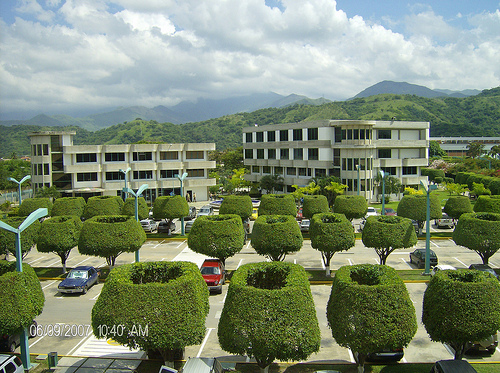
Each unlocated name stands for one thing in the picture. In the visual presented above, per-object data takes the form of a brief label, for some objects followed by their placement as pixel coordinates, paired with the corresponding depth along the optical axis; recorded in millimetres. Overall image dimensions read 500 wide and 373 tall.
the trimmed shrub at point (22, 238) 26406
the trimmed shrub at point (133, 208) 39656
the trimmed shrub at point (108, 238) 25531
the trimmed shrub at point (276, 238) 25516
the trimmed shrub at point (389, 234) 25969
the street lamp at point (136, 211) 27922
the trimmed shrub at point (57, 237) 27031
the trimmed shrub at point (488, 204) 36219
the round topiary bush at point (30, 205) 41531
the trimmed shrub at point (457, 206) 39250
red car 23953
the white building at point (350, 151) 57531
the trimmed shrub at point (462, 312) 14398
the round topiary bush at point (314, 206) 39469
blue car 24172
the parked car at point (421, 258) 29297
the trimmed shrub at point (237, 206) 37031
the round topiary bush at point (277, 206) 35750
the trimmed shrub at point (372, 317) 13297
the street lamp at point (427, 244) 27094
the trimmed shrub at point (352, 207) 38438
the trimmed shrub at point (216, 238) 25812
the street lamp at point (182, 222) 41469
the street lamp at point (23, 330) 15758
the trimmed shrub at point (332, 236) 25953
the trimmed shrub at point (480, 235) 26109
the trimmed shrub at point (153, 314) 13555
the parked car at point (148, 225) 43250
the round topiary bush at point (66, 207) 40812
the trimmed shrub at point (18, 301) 15391
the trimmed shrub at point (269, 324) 12758
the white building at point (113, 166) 59312
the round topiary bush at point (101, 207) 39188
